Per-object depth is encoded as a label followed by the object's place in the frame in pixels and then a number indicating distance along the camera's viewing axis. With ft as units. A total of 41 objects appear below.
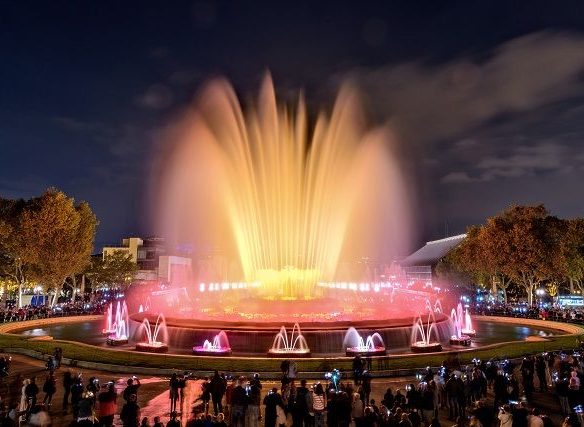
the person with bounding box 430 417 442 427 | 33.54
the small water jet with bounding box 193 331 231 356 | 89.59
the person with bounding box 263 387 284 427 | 44.32
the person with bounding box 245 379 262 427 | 46.16
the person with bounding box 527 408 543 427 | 36.61
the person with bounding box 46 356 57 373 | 71.15
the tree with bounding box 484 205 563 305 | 228.02
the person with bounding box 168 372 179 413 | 55.06
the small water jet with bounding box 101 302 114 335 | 118.52
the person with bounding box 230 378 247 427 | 45.57
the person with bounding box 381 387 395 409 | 46.93
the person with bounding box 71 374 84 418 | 54.03
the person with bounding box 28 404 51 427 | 35.65
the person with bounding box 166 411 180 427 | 35.07
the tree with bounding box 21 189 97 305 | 187.52
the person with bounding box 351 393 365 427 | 43.73
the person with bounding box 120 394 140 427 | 40.32
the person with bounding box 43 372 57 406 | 57.14
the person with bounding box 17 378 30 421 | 52.74
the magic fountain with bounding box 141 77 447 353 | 93.56
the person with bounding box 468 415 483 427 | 36.27
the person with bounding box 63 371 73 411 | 57.57
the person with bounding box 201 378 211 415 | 53.78
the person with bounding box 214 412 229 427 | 36.52
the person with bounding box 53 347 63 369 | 75.56
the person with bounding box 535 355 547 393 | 66.13
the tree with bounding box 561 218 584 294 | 219.20
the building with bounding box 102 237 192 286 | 492.54
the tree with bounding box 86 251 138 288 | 287.07
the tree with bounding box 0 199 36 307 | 187.21
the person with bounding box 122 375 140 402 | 48.47
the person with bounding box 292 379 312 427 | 44.68
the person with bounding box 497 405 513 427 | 39.68
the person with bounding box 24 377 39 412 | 53.42
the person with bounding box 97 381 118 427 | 43.60
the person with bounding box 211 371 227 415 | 53.31
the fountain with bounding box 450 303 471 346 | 105.34
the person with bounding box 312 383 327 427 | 44.57
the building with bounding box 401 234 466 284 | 544.62
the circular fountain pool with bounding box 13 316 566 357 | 91.86
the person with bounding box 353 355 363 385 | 65.05
